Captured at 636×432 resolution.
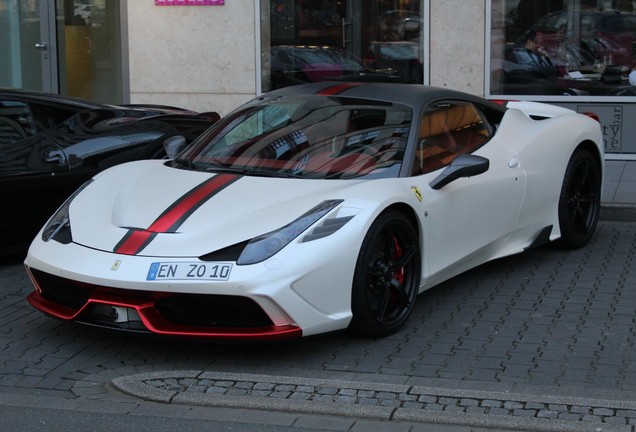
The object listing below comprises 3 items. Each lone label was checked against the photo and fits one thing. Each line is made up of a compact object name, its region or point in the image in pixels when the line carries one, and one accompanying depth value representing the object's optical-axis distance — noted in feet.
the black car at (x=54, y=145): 32.42
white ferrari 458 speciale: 22.87
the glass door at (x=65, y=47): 62.59
